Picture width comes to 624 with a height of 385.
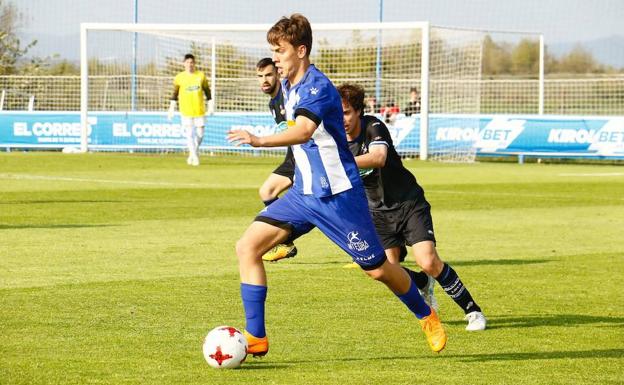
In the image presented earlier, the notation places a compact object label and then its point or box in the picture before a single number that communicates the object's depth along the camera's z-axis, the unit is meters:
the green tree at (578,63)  75.37
